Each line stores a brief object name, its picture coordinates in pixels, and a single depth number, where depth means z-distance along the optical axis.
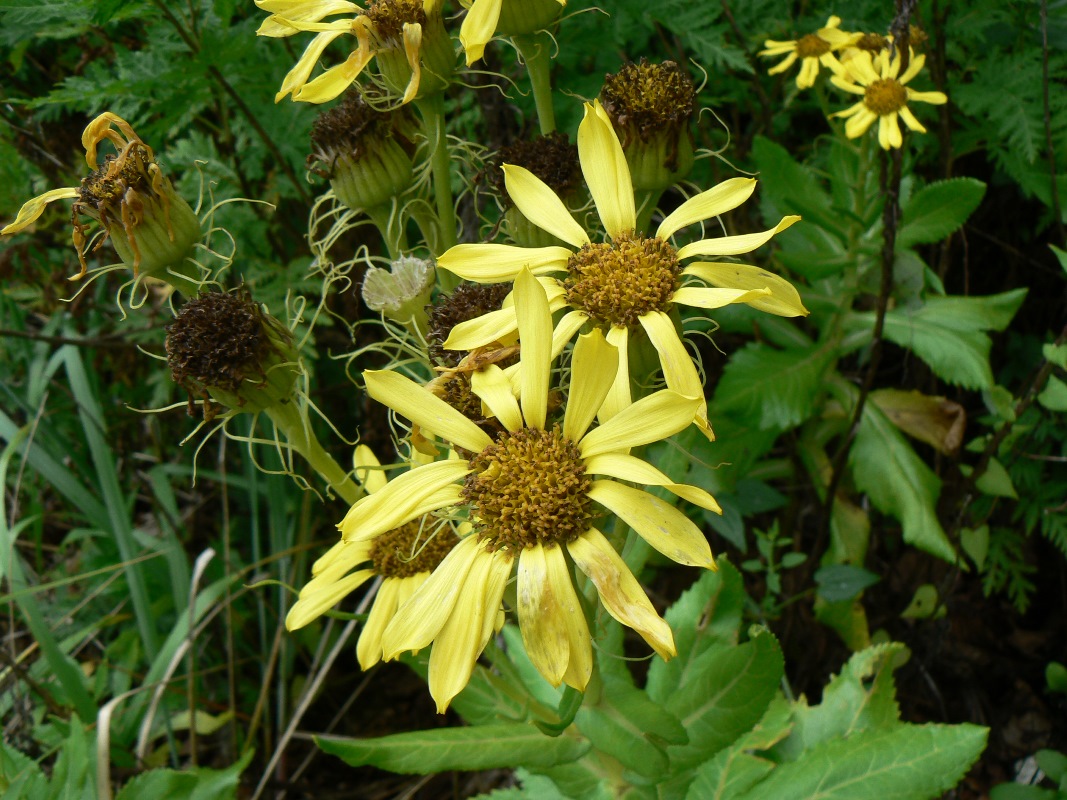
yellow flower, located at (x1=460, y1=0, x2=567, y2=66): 0.20
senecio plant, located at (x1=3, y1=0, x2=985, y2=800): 0.17
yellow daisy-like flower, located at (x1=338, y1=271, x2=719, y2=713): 0.17
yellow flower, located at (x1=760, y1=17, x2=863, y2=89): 0.30
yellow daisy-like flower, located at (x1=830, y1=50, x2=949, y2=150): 0.28
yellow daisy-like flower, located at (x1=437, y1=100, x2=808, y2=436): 0.18
